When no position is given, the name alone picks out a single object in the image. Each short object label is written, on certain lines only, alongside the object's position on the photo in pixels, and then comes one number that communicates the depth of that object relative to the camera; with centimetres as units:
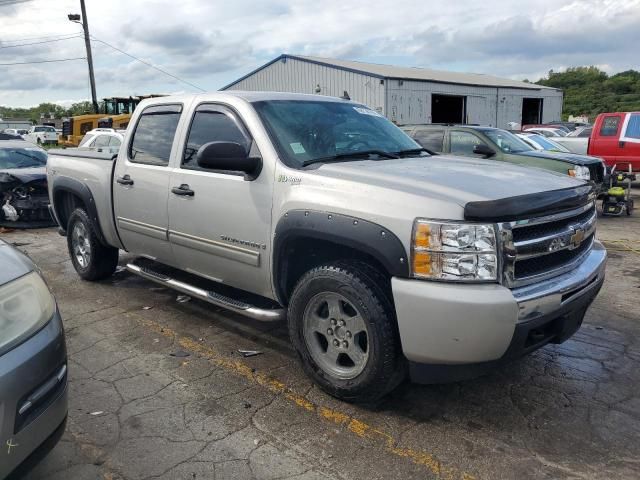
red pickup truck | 1274
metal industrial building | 2498
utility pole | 3036
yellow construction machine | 2616
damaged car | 988
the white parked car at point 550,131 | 2050
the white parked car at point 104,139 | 1575
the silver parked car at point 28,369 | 209
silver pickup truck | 277
